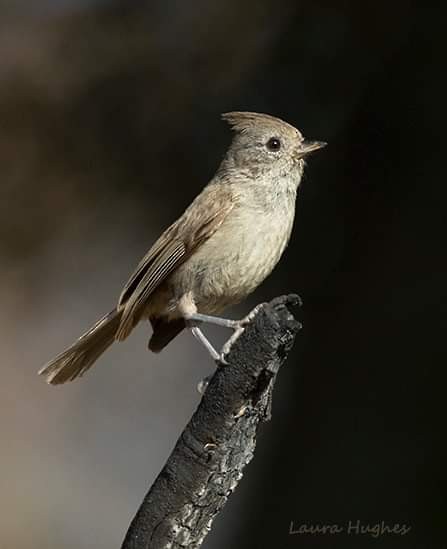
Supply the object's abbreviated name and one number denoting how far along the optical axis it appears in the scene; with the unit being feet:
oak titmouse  28.02
